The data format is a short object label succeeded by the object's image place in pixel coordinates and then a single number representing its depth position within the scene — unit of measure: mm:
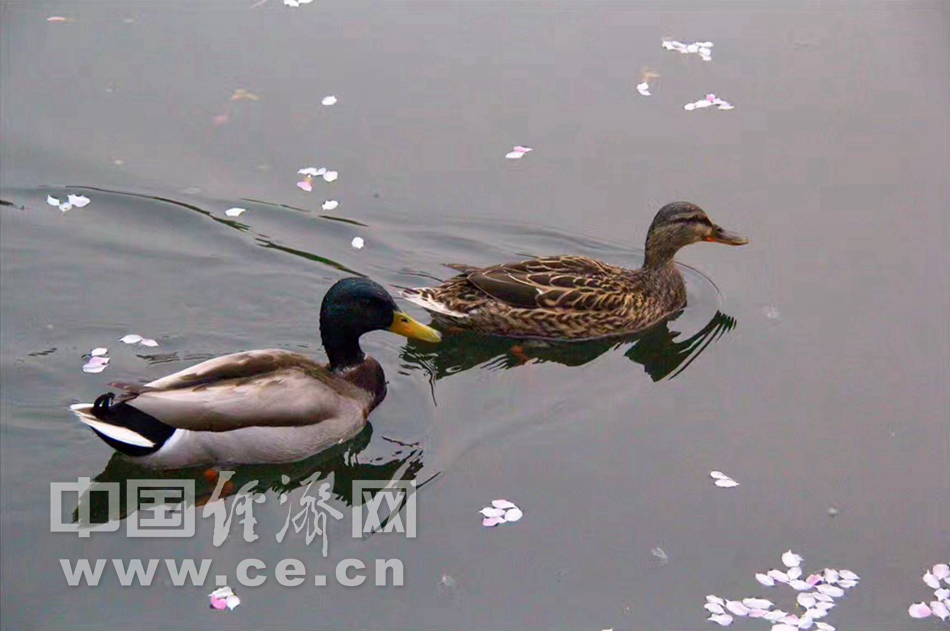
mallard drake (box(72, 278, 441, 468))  7336
